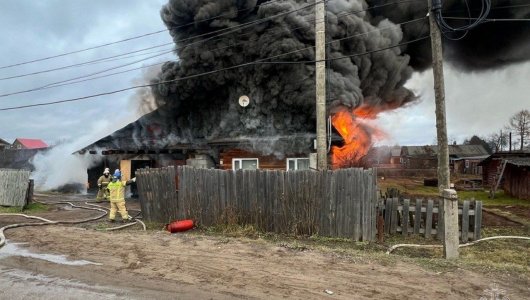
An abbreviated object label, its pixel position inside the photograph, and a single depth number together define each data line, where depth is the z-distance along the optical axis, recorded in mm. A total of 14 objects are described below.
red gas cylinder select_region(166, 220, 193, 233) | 10312
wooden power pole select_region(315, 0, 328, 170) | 11578
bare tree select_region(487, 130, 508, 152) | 71875
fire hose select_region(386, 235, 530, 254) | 8188
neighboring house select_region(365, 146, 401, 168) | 59000
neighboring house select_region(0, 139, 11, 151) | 54875
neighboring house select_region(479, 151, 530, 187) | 23711
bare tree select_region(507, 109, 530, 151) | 60188
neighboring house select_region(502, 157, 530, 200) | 21386
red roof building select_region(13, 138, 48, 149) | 68312
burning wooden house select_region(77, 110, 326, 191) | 17047
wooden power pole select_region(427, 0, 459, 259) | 8453
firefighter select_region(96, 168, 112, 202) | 17855
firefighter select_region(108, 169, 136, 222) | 12250
